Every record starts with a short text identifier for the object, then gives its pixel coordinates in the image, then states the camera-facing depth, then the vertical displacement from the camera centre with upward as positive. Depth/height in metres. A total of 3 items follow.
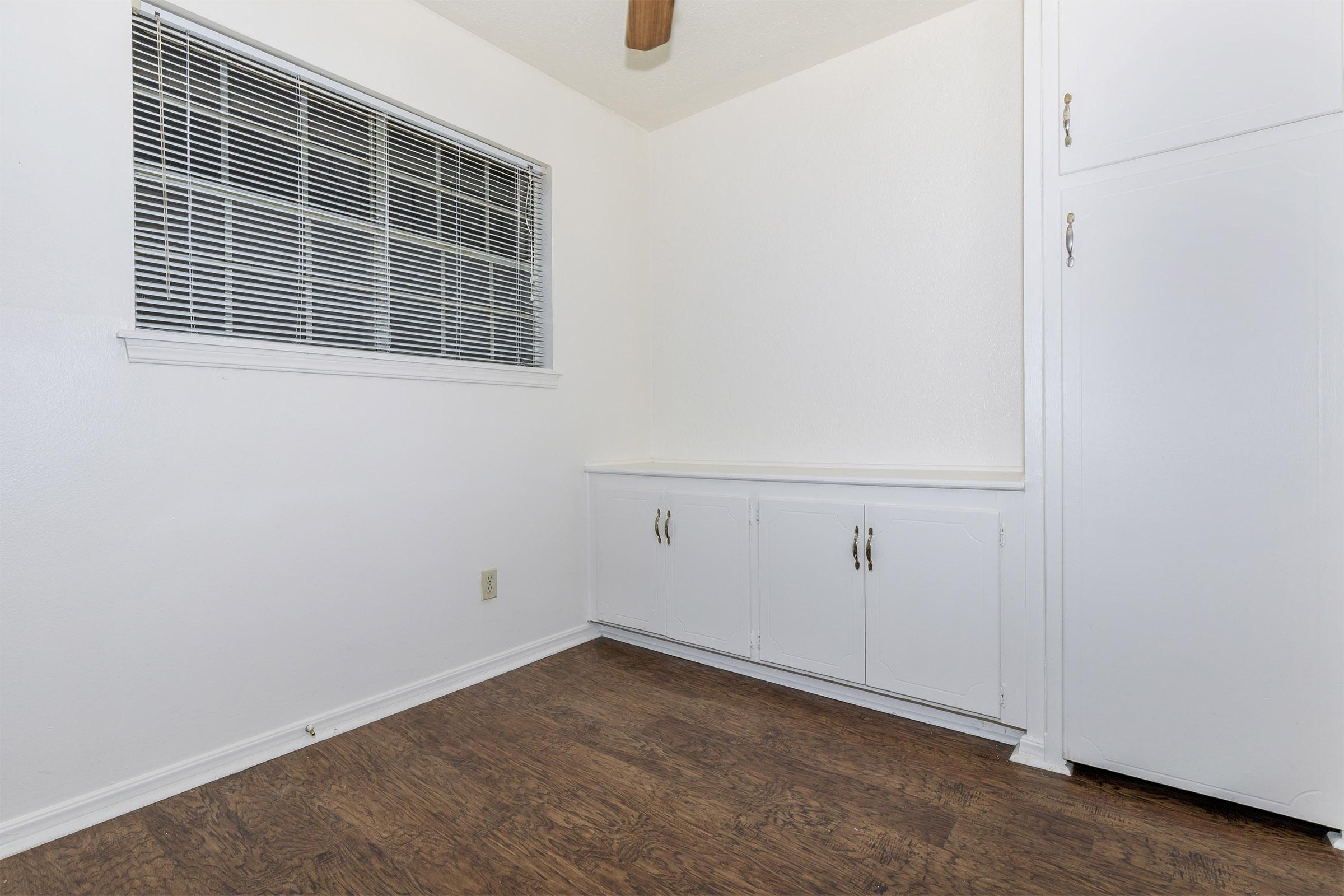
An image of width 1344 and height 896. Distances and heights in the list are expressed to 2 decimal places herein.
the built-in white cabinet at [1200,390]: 1.52 +0.11
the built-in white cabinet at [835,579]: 2.01 -0.52
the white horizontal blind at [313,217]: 1.84 +0.77
